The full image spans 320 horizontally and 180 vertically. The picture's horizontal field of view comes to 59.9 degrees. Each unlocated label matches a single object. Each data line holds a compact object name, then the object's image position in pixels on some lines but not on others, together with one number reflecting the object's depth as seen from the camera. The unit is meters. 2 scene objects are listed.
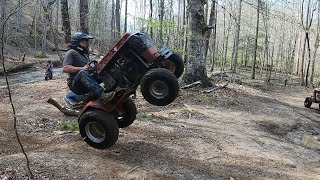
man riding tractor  4.48
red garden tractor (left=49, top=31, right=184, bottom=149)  4.19
